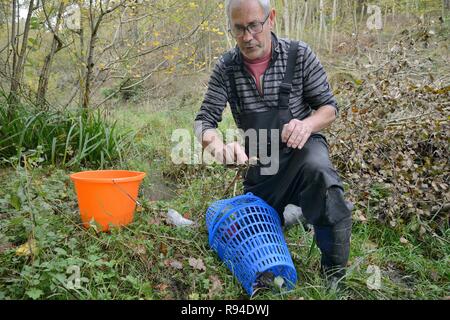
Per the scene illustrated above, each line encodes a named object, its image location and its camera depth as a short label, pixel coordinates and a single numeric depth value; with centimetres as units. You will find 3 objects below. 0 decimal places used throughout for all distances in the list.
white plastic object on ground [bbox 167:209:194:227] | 275
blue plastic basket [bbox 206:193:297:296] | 207
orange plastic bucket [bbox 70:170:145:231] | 246
